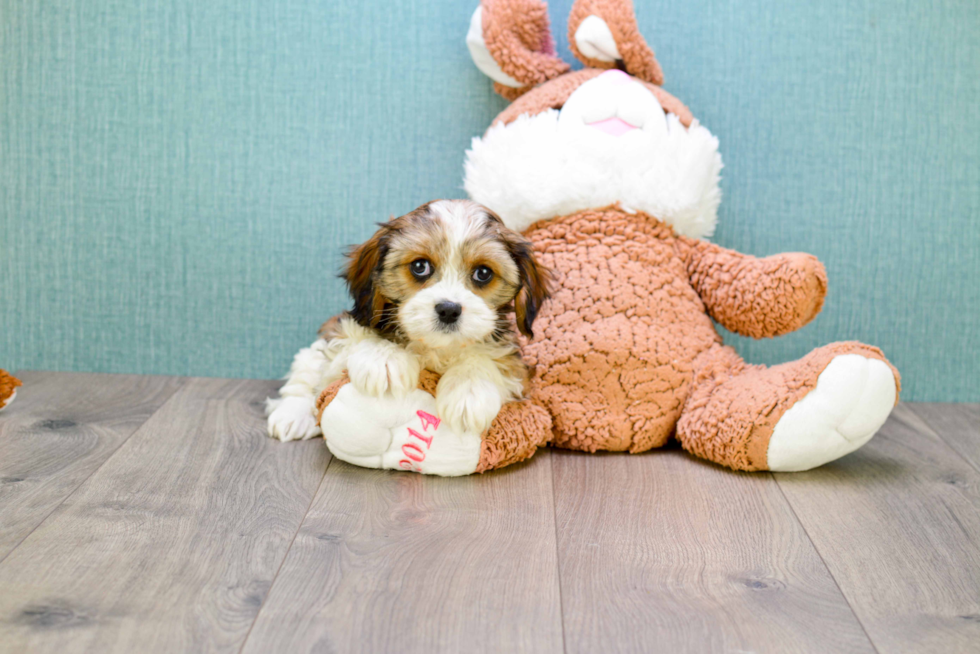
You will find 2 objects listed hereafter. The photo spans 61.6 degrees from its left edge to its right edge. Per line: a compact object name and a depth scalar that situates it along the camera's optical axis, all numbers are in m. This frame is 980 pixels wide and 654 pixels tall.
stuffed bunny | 1.86
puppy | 1.67
